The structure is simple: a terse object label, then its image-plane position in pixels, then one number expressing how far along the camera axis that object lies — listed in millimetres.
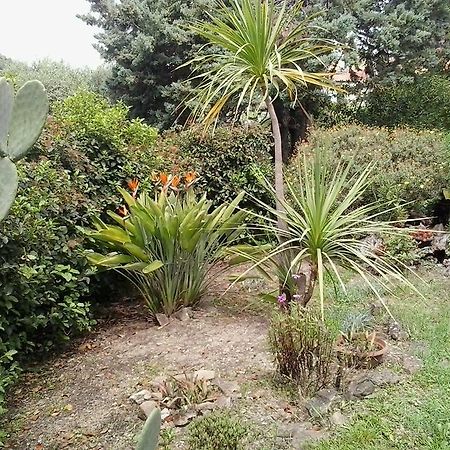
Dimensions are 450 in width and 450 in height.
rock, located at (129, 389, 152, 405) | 2646
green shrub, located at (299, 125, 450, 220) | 5777
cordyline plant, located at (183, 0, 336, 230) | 3328
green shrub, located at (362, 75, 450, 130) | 9625
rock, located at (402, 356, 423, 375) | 2796
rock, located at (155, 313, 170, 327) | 3787
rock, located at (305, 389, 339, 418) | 2402
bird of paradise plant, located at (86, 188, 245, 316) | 3672
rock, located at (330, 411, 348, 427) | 2314
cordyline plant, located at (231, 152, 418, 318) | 3064
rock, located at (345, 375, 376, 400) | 2535
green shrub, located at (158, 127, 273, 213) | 6066
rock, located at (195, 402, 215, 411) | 2466
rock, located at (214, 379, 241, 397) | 2643
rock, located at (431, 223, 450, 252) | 5398
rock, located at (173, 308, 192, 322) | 3822
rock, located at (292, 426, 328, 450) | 2172
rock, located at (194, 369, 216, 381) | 2760
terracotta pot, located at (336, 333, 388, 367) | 2811
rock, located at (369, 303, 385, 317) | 3688
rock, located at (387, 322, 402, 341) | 3279
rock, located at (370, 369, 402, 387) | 2628
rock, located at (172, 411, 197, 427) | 2391
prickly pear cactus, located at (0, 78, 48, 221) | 1429
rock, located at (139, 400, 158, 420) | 2506
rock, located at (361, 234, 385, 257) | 5125
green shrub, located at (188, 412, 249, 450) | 2020
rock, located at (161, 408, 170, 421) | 2446
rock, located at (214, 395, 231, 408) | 2496
